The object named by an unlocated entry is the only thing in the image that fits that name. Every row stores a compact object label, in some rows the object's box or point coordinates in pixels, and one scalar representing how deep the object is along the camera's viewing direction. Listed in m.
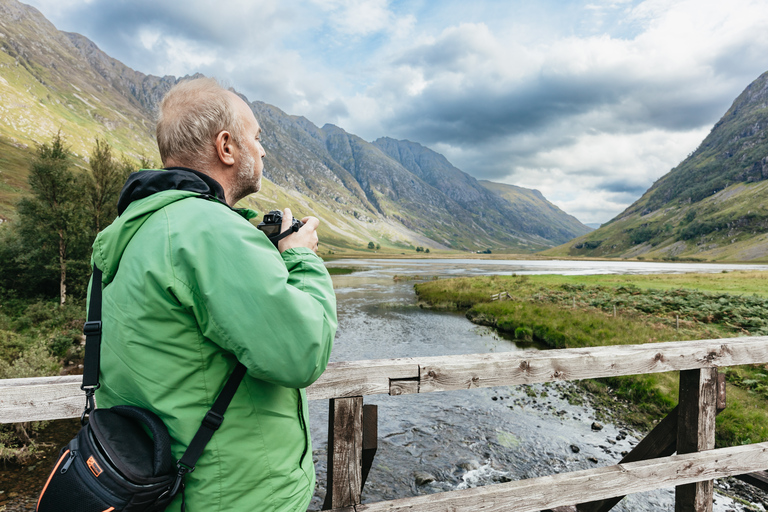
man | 1.34
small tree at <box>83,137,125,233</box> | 25.08
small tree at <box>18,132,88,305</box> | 22.03
